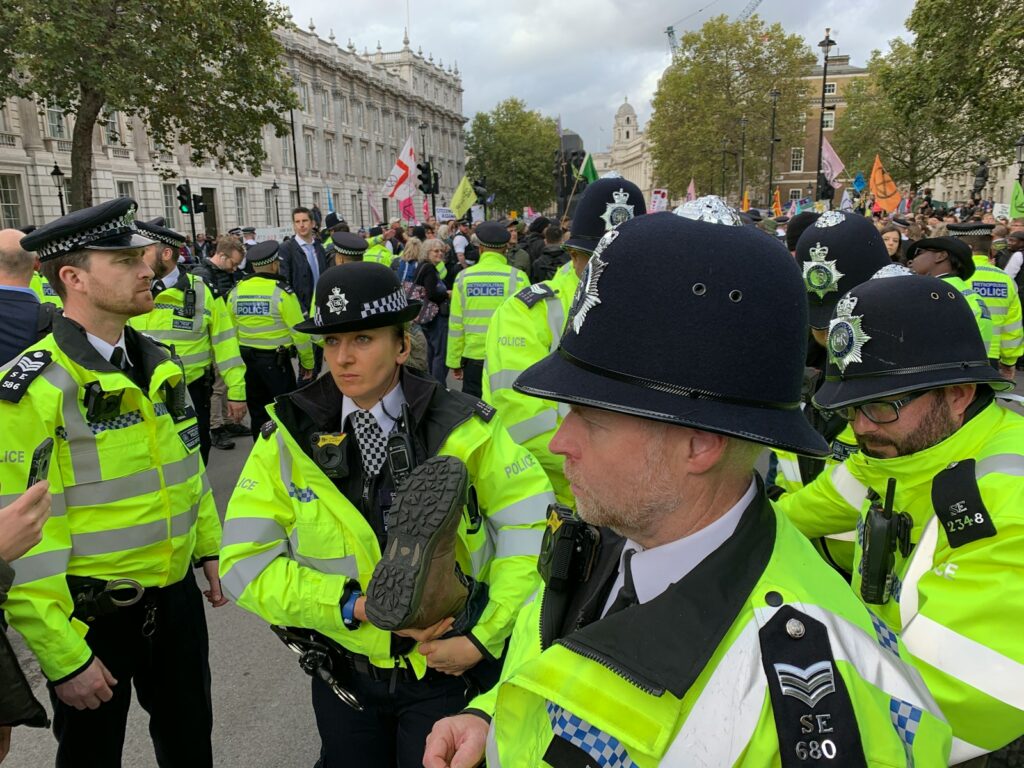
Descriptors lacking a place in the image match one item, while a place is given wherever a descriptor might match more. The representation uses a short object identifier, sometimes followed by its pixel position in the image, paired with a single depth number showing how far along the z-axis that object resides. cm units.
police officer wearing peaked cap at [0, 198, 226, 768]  229
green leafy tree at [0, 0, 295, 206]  1880
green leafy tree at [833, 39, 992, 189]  4772
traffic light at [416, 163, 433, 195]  2472
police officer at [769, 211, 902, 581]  313
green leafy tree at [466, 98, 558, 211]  8138
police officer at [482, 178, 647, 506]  352
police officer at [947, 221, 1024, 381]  668
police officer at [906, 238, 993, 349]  541
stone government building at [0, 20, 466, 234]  3052
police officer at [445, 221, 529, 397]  794
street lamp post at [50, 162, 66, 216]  2741
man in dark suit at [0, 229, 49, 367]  407
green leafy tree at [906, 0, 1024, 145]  1747
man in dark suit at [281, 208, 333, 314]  1050
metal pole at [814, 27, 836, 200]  3012
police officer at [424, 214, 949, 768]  98
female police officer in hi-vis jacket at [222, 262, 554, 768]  210
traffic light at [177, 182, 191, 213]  2469
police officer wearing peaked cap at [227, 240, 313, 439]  743
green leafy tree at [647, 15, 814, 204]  5431
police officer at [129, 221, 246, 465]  608
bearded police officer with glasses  141
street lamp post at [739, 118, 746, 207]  4921
